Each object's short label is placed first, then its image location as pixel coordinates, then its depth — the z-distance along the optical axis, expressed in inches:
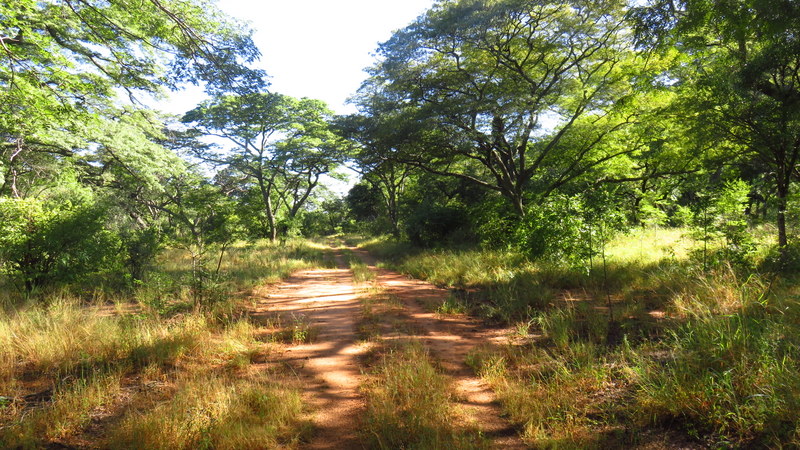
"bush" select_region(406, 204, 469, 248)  701.3
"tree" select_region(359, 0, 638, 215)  426.3
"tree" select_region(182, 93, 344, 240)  767.7
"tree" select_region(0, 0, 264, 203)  242.4
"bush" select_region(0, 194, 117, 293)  277.3
